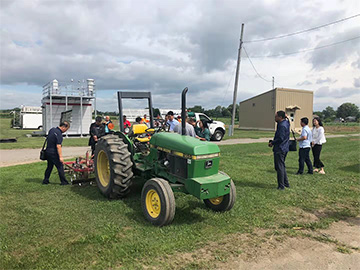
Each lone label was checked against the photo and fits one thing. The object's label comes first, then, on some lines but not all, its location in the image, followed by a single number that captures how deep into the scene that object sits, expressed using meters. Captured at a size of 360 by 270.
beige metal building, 30.19
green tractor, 4.03
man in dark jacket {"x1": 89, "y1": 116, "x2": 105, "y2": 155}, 8.51
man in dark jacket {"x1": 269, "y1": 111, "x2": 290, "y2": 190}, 6.10
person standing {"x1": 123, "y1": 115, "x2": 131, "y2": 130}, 6.78
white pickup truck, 17.38
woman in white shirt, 7.88
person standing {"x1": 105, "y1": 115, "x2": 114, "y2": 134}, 9.30
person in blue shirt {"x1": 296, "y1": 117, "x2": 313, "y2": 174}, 7.59
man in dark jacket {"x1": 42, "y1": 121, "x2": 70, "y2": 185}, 6.34
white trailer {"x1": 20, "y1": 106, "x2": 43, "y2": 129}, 36.75
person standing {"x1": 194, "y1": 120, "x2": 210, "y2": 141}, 8.94
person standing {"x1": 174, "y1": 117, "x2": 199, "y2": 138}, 6.58
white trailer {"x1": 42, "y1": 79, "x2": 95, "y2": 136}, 22.03
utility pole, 20.62
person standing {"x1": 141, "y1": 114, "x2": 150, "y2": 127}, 7.31
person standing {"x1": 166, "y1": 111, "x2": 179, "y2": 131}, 7.40
